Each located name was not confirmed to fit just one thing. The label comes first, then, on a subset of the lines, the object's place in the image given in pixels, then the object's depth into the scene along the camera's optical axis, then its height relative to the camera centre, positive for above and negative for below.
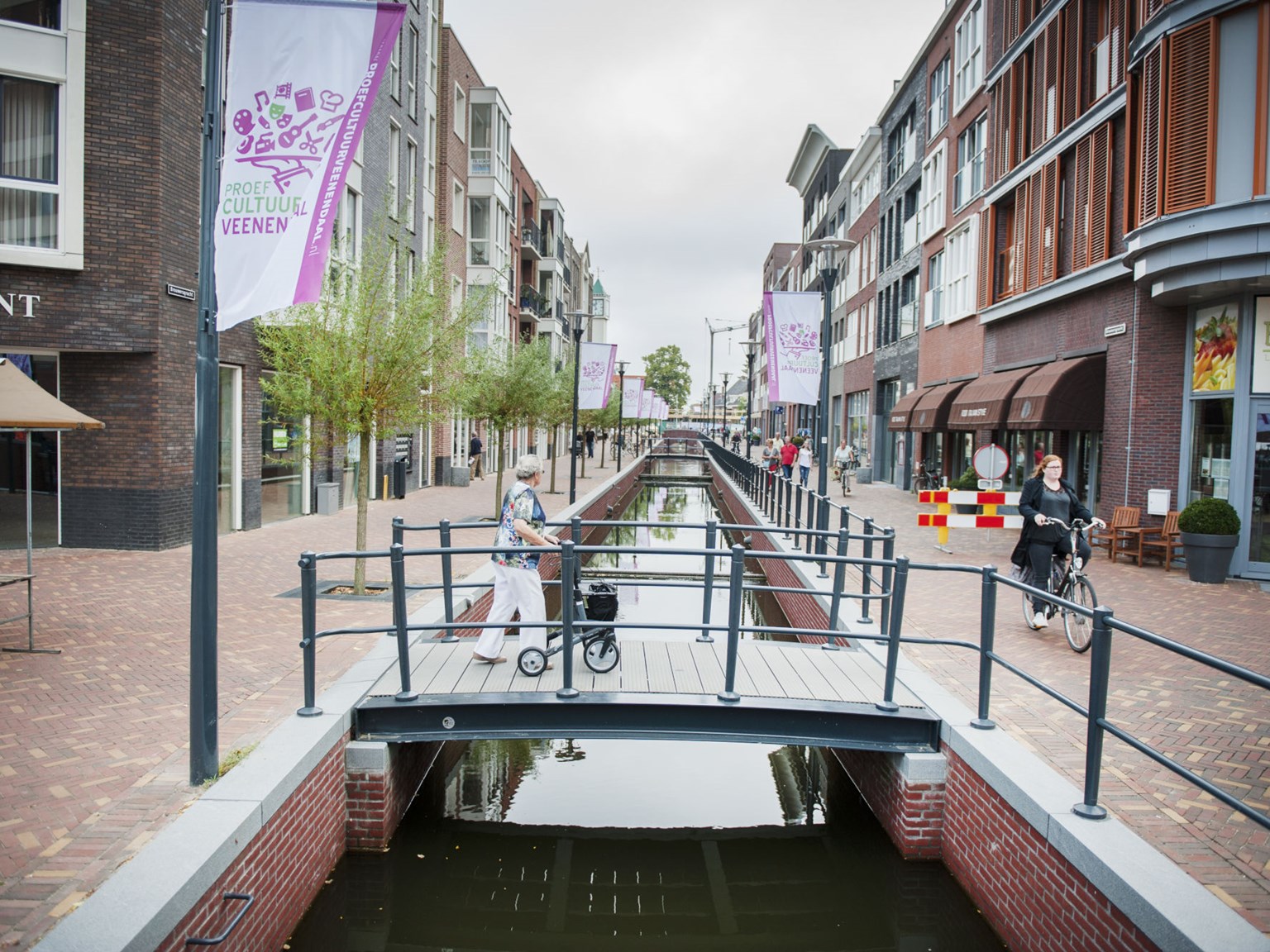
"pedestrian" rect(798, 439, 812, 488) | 27.66 -0.56
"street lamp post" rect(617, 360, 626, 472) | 42.16 +2.21
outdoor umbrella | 7.51 +0.09
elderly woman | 7.19 -1.02
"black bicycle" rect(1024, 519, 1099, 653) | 8.56 -1.36
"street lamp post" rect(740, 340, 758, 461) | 40.06 +2.92
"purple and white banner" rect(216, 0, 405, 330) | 5.14 +1.59
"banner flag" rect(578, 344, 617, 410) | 25.97 +1.61
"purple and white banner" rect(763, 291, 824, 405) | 14.96 +1.46
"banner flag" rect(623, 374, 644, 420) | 43.81 +1.85
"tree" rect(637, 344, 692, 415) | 124.62 +8.75
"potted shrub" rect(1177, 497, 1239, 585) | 12.57 -1.14
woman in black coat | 9.22 -0.64
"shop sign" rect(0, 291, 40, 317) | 12.68 +1.54
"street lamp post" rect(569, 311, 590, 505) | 22.41 +1.96
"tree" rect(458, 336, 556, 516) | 21.50 +1.04
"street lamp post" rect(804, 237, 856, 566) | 13.27 +1.49
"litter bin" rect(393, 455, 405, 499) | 23.72 -1.15
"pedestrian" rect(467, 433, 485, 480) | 32.74 -0.88
